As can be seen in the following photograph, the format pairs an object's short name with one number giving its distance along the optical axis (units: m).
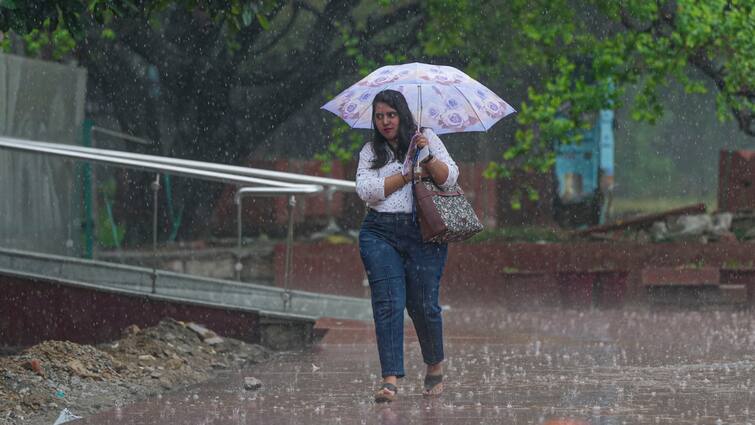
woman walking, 15.20
